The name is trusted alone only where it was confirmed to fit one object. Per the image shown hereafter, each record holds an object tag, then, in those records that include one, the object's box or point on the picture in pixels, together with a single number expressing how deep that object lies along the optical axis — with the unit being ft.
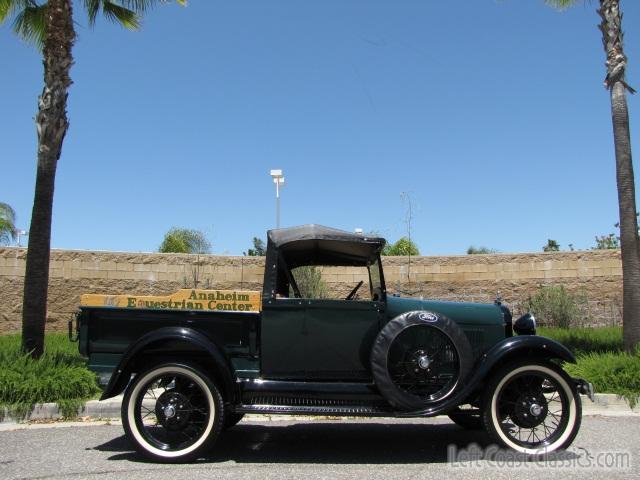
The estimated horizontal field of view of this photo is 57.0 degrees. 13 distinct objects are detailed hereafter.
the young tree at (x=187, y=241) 118.01
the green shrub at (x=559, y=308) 49.29
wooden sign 17.56
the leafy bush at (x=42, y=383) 22.90
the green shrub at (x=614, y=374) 25.91
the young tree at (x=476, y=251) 152.35
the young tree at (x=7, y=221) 98.24
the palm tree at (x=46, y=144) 27.98
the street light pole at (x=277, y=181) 62.59
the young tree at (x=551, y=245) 133.69
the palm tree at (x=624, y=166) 30.94
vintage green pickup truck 16.56
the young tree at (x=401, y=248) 106.63
